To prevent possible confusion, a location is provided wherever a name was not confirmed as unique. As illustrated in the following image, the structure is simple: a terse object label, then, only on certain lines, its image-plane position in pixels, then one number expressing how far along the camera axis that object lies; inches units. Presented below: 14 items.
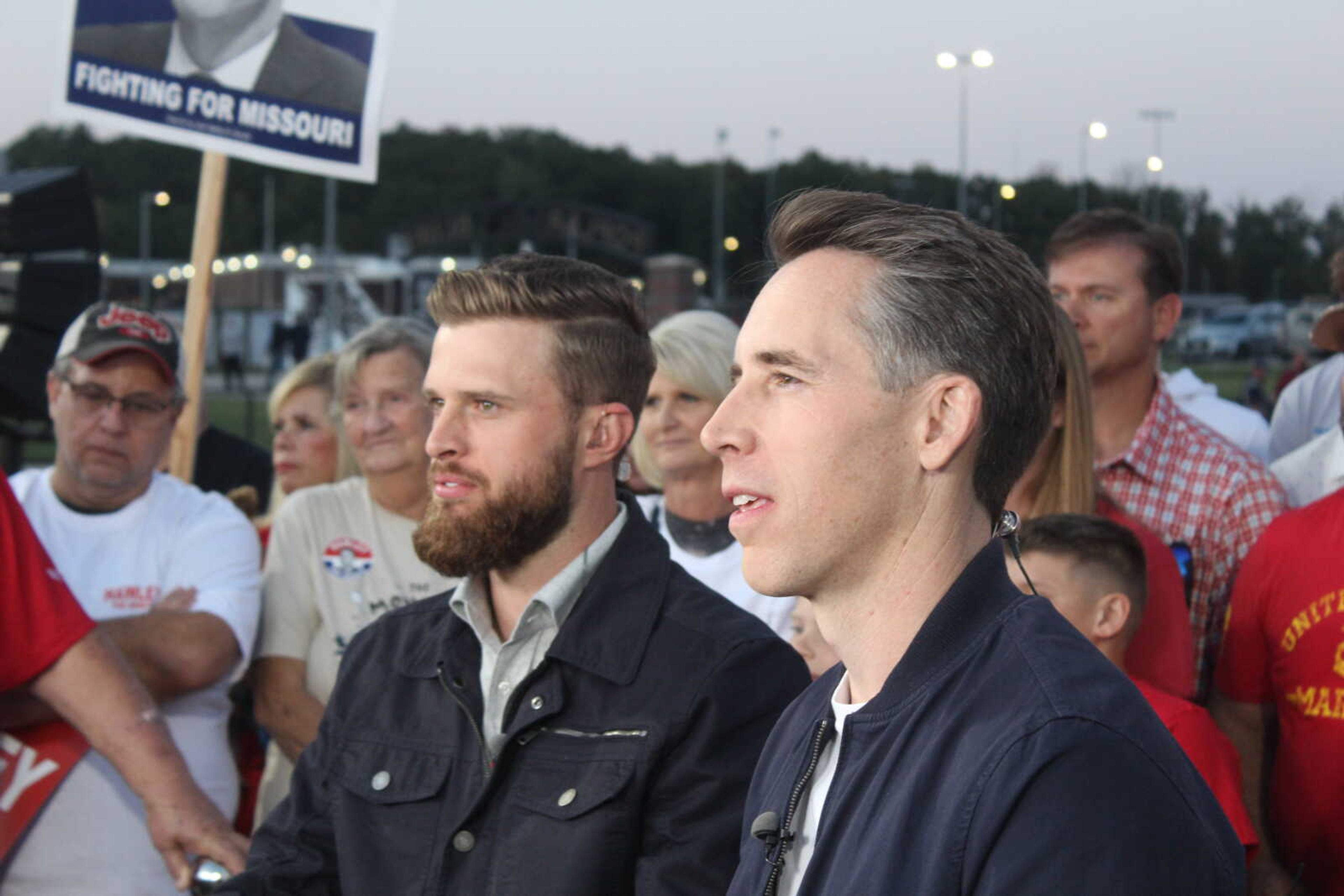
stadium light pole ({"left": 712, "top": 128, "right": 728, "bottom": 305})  2524.6
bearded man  99.5
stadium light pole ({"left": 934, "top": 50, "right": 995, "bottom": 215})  1043.3
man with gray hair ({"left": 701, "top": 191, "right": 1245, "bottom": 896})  61.2
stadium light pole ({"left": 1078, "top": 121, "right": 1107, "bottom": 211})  920.9
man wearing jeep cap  141.6
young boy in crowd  129.9
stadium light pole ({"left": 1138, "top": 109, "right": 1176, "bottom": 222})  1278.3
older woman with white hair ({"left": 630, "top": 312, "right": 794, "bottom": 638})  176.9
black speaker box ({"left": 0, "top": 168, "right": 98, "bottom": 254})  250.5
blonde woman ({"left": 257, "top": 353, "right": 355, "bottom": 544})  237.8
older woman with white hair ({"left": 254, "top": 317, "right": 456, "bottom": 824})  168.1
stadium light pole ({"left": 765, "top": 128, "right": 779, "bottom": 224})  3129.9
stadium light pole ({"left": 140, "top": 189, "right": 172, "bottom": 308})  2052.2
